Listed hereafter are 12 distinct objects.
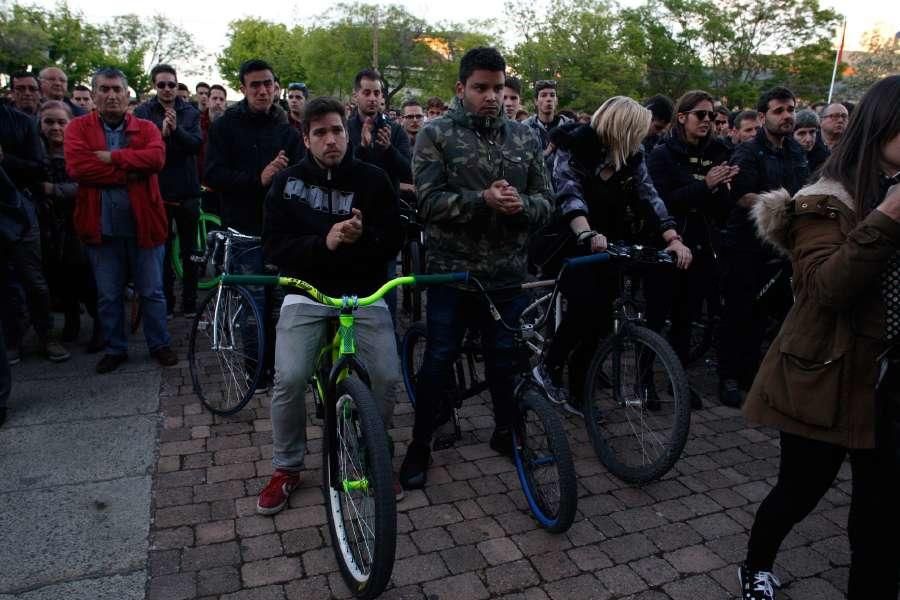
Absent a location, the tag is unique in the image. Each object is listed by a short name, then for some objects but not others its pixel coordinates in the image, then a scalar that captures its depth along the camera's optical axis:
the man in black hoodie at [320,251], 3.36
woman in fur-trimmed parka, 2.19
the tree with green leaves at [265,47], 66.81
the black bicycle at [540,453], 3.14
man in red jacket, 5.21
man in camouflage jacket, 3.42
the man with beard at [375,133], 6.02
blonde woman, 4.16
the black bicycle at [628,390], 3.65
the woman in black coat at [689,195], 5.07
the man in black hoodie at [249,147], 5.12
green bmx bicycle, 2.58
